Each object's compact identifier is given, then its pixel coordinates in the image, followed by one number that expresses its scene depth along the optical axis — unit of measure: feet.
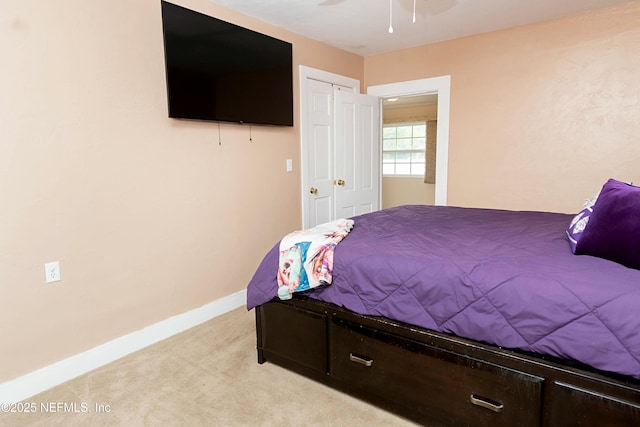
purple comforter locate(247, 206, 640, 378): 4.31
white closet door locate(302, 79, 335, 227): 12.57
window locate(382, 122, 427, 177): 22.30
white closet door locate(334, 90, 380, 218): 13.47
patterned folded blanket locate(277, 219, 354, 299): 6.48
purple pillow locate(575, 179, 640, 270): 4.88
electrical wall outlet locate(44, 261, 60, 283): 7.03
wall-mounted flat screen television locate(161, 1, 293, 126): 8.59
